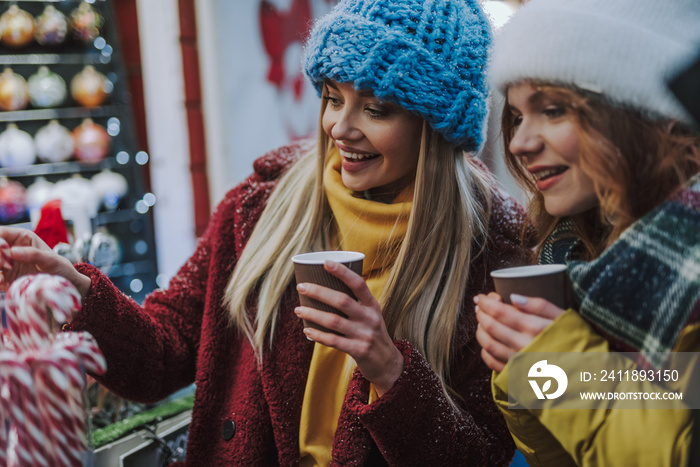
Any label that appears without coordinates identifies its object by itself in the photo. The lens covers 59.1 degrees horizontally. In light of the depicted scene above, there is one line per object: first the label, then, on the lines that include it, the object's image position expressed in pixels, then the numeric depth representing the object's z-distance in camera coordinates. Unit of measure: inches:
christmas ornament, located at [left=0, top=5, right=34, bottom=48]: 126.3
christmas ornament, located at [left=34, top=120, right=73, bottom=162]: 132.8
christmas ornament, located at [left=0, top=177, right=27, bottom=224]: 122.4
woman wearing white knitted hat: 30.5
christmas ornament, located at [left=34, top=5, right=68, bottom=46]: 131.6
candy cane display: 29.1
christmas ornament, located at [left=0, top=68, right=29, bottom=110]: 126.4
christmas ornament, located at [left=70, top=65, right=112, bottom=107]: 136.8
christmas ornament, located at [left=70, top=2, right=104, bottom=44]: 135.3
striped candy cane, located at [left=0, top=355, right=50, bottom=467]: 28.9
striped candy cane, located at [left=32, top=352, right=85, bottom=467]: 29.3
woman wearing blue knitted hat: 46.6
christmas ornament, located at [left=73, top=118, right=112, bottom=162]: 137.3
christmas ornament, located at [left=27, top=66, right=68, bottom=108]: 131.7
